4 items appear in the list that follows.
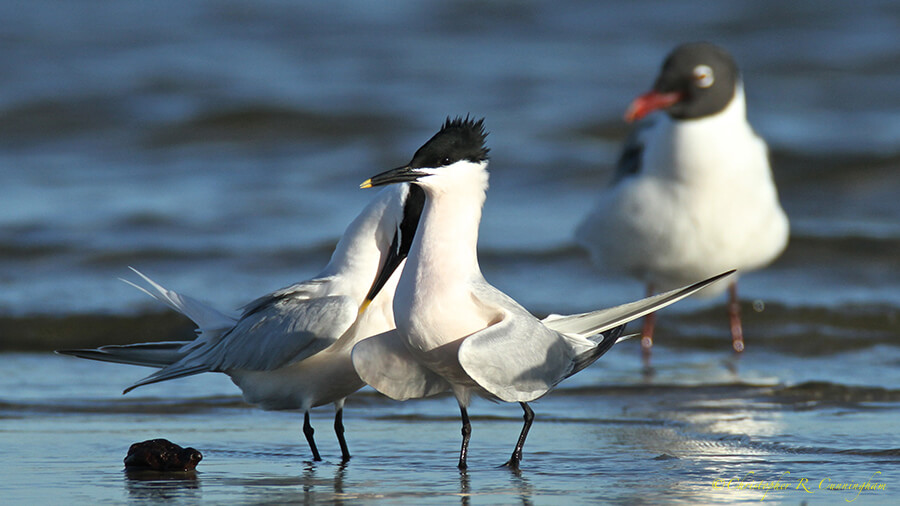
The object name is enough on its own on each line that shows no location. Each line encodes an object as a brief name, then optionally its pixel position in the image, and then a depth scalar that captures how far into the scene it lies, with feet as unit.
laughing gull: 46.29
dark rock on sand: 25.95
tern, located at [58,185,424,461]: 26.99
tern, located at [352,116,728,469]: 24.38
